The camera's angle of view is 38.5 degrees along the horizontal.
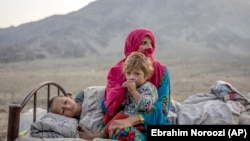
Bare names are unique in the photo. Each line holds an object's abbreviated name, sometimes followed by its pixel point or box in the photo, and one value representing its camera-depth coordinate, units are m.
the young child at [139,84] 3.37
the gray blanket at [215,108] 4.01
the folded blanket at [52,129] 3.60
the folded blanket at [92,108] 3.98
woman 3.46
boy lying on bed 3.63
